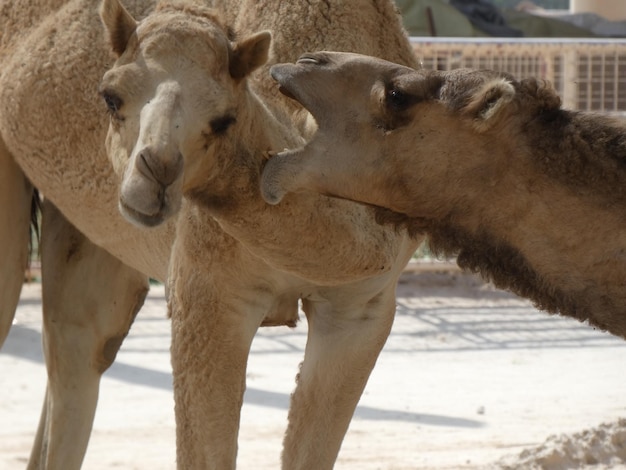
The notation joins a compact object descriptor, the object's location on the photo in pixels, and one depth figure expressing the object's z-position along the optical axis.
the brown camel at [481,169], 6.11
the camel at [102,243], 7.87
